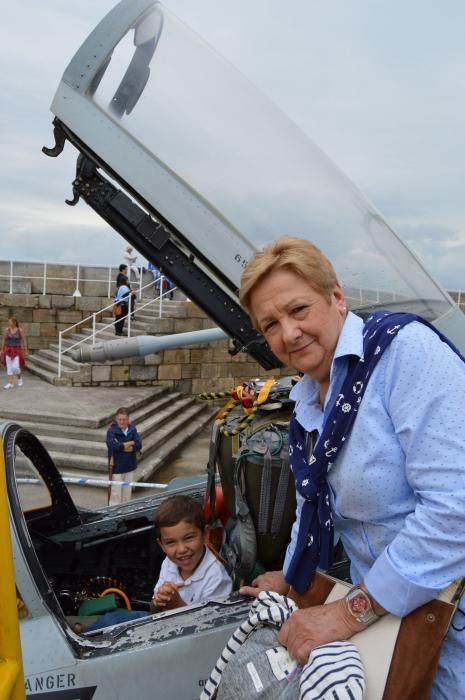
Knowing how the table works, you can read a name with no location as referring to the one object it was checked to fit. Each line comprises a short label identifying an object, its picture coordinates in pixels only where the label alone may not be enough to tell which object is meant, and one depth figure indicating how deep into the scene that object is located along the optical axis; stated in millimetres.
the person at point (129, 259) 14867
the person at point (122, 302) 13094
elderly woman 1016
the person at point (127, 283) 13643
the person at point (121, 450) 6016
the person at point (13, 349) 10891
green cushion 2561
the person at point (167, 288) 16000
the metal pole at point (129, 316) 12470
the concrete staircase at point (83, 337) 11891
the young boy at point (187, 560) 2334
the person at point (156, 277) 16859
